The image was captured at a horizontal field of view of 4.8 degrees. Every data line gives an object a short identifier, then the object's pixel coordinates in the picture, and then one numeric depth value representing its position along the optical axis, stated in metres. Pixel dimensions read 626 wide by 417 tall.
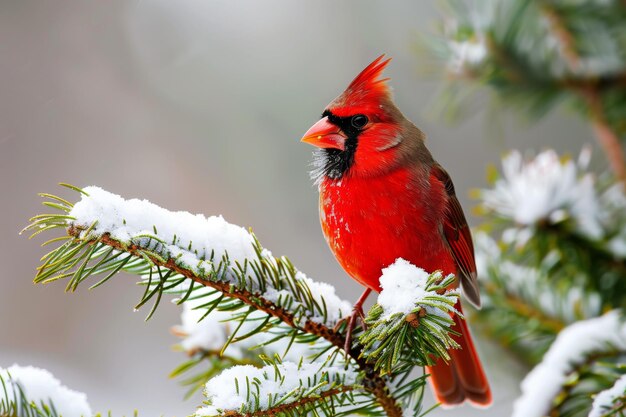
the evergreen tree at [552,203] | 3.44
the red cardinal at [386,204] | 3.43
